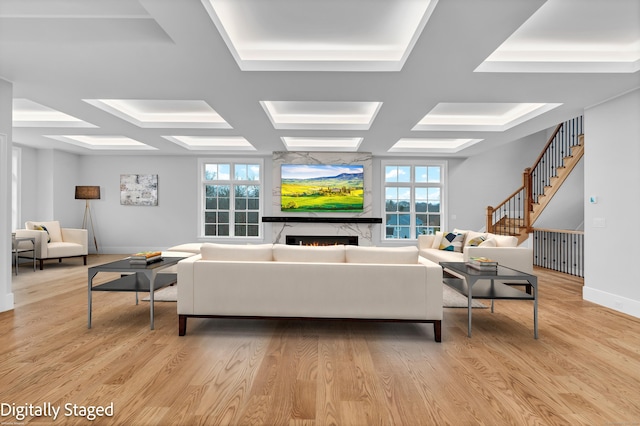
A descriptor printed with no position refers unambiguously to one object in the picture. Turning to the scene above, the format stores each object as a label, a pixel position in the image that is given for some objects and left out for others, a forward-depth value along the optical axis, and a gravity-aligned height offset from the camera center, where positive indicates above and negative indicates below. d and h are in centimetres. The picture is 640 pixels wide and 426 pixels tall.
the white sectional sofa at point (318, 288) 315 -68
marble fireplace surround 830 -10
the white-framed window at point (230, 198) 895 +37
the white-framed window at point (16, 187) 774 +54
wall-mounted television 831 +68
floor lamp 817 +44
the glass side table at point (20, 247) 611 -66
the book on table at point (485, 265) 354 -51
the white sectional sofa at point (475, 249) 529 -57
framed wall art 896 +56
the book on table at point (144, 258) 357 -48
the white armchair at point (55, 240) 674 -58
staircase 692 +79
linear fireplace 829 -61
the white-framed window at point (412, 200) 901 +35
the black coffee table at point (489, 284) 325 -77
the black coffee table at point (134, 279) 338 -69
